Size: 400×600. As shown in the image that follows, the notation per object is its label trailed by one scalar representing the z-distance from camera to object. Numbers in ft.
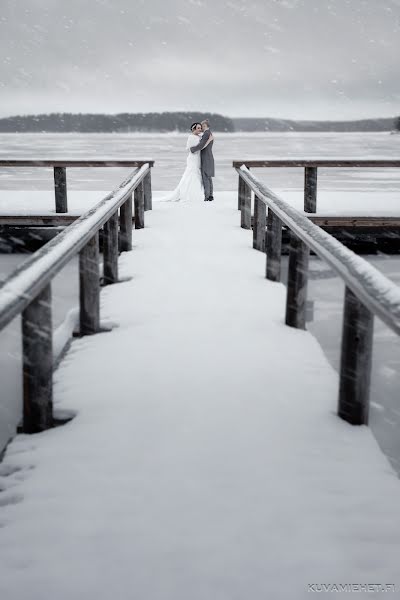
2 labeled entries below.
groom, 46.21
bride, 48.16
